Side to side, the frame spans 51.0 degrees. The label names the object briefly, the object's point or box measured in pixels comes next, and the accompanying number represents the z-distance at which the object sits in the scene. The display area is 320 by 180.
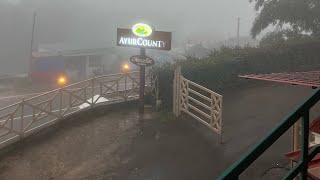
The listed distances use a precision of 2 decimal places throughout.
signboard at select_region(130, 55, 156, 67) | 13.03
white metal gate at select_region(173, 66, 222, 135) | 11.67
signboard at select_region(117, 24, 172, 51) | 12.70
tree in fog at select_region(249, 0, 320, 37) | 23.14
